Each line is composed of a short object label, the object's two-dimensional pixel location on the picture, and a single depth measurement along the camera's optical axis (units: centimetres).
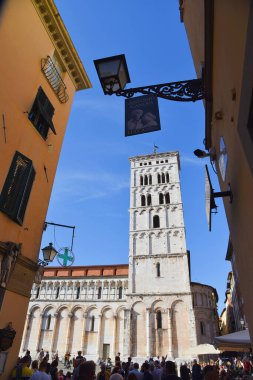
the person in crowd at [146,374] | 883
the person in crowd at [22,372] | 711
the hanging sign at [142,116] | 498
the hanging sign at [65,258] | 1016
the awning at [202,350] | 2280
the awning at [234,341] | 804
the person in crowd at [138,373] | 850
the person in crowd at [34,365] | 779
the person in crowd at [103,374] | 986
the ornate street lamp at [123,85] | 452
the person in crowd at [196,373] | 1394
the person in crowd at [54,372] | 958
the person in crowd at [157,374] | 1002
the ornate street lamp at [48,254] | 945
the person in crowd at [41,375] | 577
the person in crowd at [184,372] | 1172
